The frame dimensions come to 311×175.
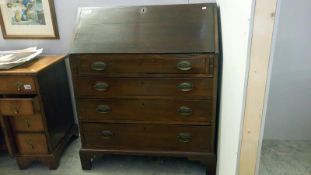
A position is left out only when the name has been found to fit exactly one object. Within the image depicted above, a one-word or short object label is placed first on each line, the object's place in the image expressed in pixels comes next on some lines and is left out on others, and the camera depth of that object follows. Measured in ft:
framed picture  6.70
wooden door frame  2.66
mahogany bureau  5.20
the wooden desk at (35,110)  5.58
